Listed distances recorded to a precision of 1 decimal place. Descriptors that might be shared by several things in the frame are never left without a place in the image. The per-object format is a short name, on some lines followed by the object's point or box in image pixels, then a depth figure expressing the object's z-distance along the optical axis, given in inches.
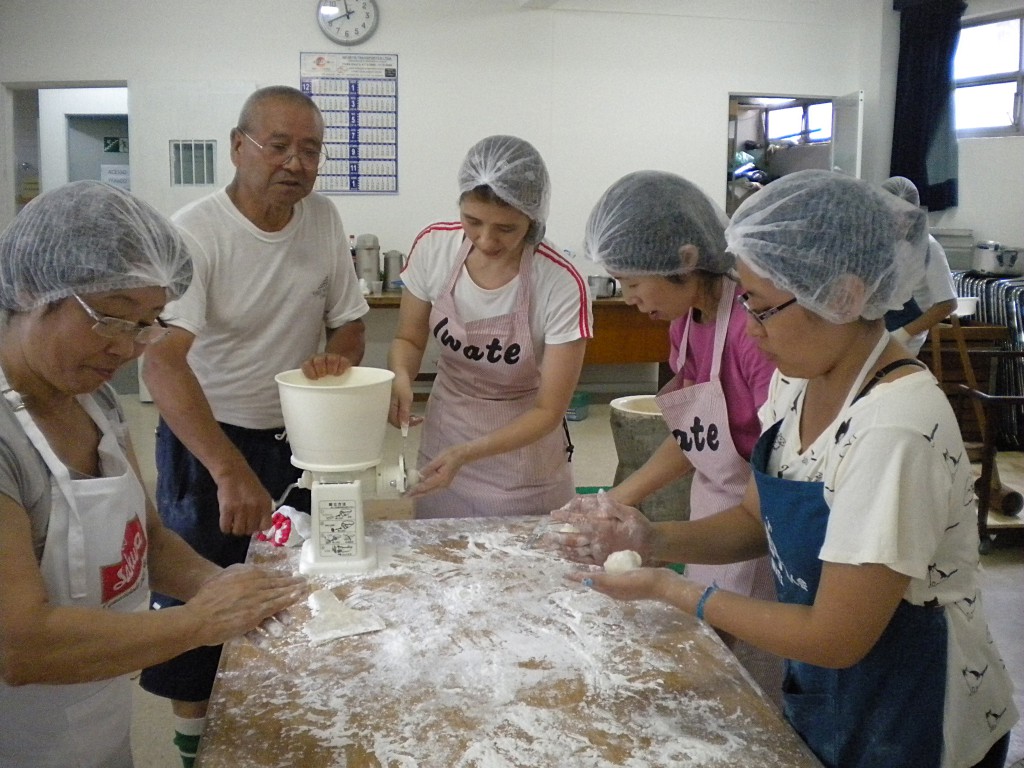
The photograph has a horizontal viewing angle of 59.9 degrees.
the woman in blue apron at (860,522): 46.1
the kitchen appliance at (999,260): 241.8
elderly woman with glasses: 47.1
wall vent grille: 257.3
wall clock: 256.8
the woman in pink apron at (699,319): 72.4
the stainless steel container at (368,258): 256.1
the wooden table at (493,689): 47.4
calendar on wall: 261.1
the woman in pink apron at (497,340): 87.0
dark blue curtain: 265.4
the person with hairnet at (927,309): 175.6
